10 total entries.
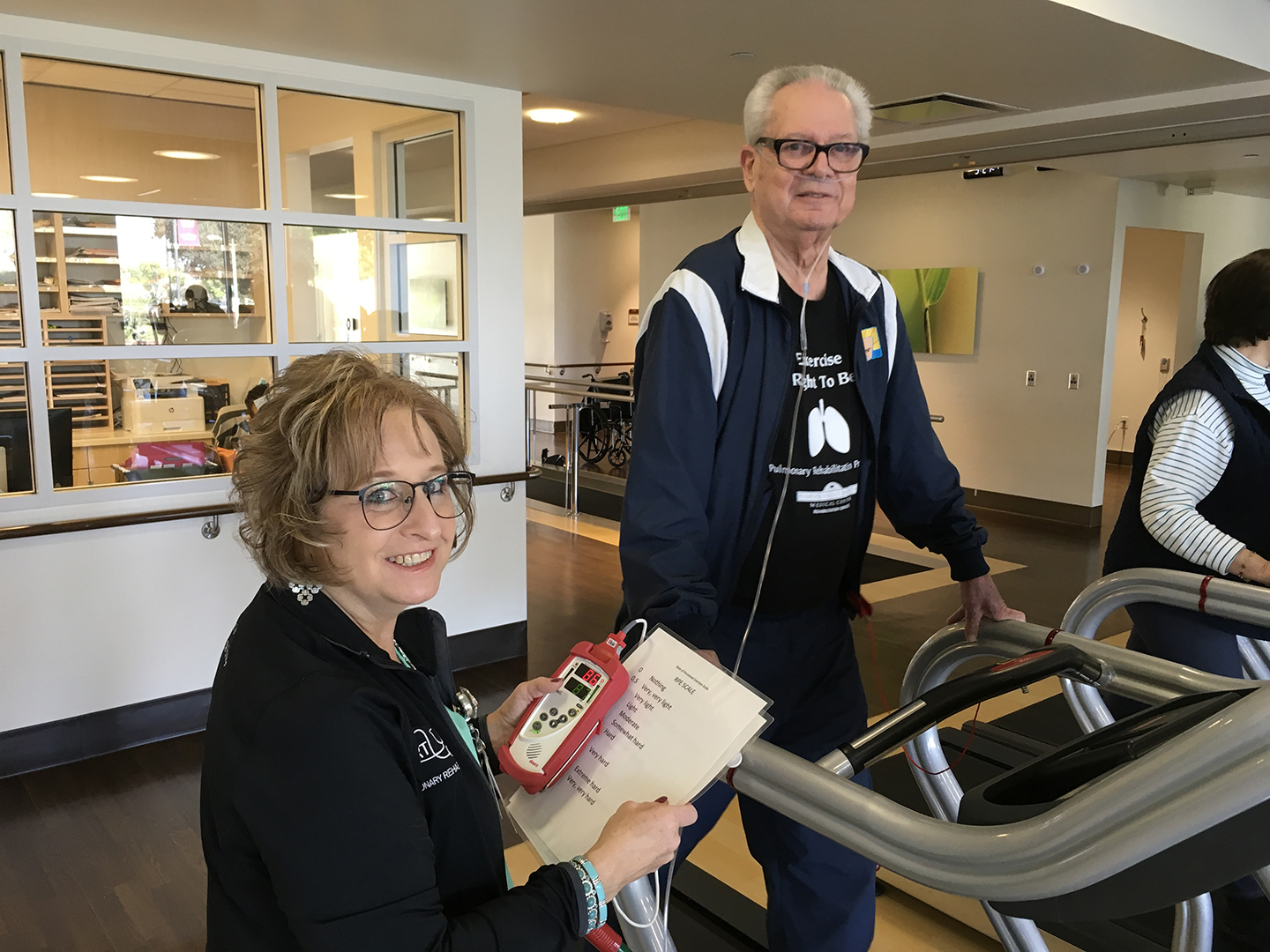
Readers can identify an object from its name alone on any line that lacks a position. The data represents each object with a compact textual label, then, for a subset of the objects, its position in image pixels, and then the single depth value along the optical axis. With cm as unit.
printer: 365
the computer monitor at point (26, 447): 341
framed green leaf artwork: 855
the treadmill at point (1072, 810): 81
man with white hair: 151
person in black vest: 228
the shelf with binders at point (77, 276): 341
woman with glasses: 92
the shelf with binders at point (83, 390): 348
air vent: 495
